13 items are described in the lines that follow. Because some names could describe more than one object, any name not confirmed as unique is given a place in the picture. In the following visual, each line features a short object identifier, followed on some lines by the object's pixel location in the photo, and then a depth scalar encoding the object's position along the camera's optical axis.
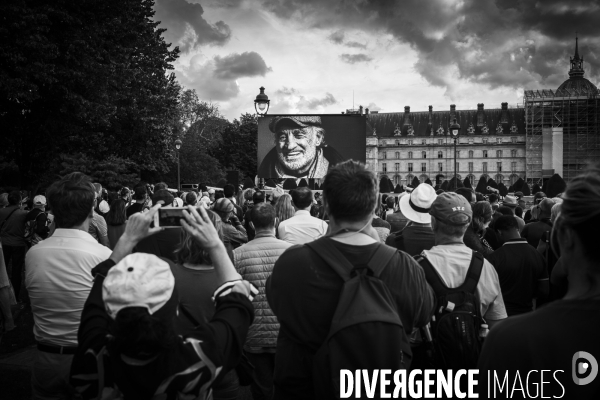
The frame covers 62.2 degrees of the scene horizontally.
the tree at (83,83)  17.69
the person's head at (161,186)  7.73
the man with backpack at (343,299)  2.19
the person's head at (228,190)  10.84
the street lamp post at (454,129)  20.82
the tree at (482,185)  30.66
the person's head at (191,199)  9.16
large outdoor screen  26.94
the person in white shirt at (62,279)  3.31
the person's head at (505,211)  6.67
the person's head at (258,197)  8.95
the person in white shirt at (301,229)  5.85
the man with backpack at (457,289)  3.09
